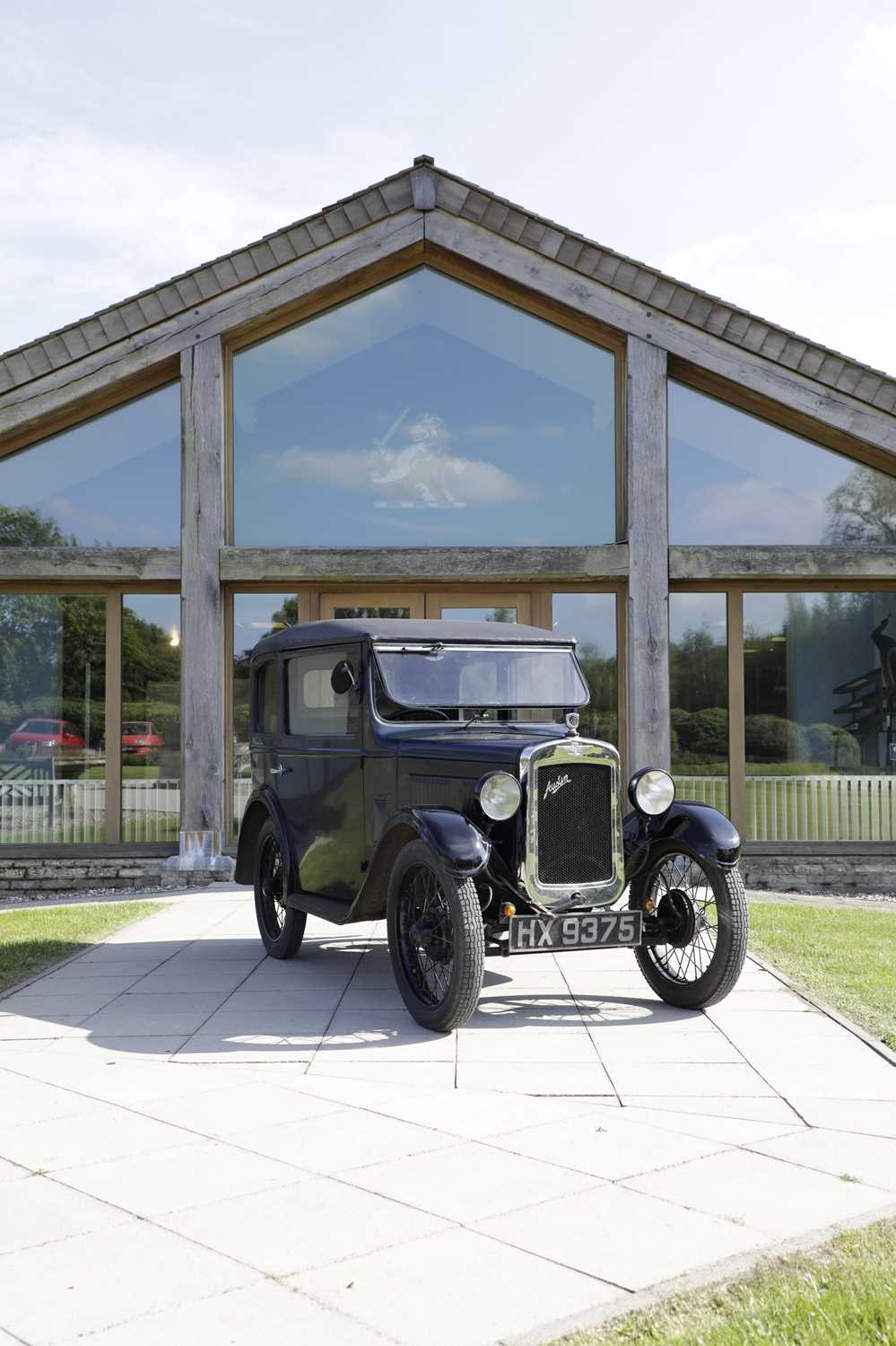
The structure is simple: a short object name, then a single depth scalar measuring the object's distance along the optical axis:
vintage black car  5.61
